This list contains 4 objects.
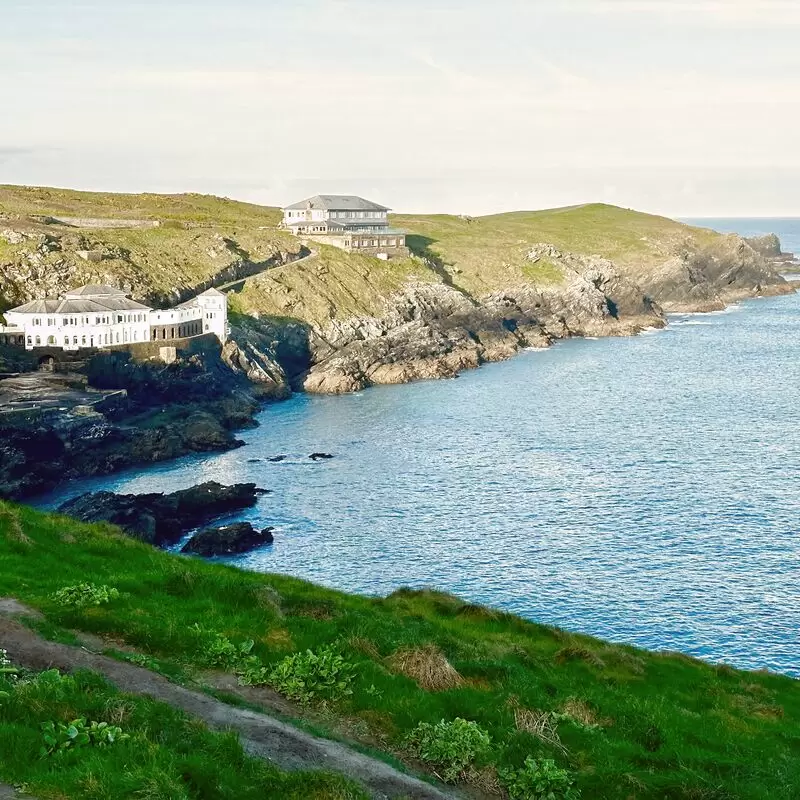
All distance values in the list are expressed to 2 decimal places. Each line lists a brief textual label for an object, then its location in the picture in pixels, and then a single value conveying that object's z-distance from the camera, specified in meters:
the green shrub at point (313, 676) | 22.55
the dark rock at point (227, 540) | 72.12
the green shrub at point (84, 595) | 26.14
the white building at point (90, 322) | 117.69
